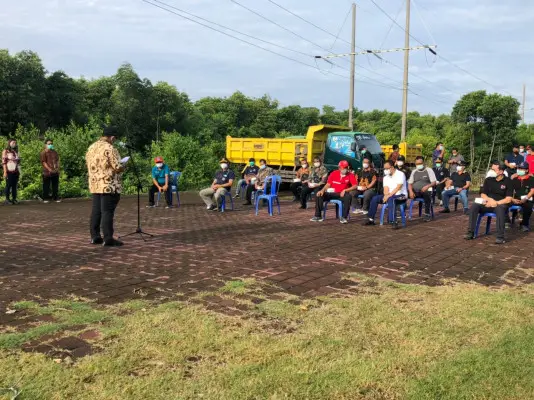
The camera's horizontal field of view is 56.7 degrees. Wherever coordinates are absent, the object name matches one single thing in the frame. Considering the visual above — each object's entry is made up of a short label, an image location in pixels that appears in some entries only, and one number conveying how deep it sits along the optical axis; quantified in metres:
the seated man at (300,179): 14.23
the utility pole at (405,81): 26.23
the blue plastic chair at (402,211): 9.98
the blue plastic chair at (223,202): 12.59
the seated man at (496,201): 8.17
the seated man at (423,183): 11.16
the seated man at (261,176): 13.03
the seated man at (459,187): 12.48
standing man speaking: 7.14
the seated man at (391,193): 9.83
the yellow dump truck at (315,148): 18.11
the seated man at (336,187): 10.69
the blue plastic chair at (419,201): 11.19
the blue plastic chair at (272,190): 11.81
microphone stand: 8.13
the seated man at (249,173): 14.86
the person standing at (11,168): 13.05
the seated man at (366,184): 10.93
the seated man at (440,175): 13.23
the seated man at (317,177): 12.55
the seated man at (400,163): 11.51
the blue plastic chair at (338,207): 10.64
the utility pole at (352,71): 28.21
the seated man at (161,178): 12.92
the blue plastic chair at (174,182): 13.67
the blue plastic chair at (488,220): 8.48
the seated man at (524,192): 9.12
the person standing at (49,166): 13.78
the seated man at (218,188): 12.51
